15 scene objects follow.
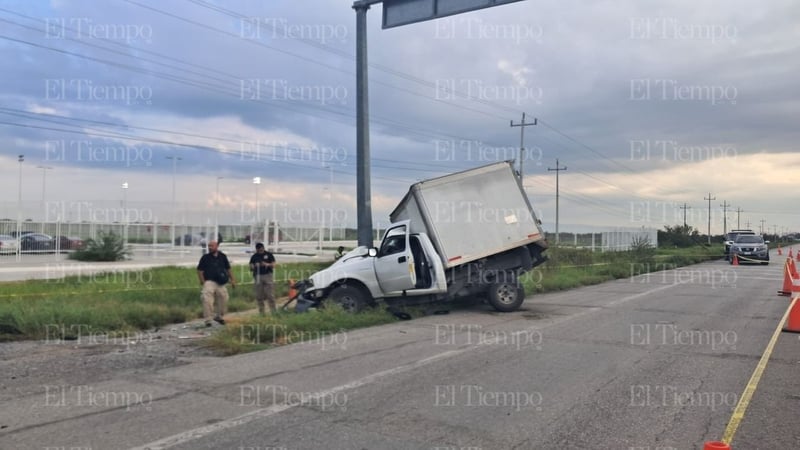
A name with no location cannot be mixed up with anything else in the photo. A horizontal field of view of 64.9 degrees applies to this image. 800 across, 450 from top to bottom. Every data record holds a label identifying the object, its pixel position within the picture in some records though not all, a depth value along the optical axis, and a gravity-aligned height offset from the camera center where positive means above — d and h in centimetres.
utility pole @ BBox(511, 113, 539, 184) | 4717 +782
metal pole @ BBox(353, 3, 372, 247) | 1658 +228
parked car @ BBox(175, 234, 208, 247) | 3756 -18
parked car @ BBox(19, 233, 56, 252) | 3161 -25
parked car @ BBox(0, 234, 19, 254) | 3089 -33
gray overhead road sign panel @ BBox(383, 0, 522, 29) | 1275 +488
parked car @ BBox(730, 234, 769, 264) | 3862 -77
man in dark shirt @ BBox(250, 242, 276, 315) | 1420 -82
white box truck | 1366 -31
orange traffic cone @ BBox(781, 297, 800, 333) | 1145 -155
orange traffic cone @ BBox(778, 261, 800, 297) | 1831 -144
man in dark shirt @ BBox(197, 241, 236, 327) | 1309 -87
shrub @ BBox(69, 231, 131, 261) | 3244 -63
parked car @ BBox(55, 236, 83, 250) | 3225 -30
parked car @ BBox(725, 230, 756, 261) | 4250 +0
